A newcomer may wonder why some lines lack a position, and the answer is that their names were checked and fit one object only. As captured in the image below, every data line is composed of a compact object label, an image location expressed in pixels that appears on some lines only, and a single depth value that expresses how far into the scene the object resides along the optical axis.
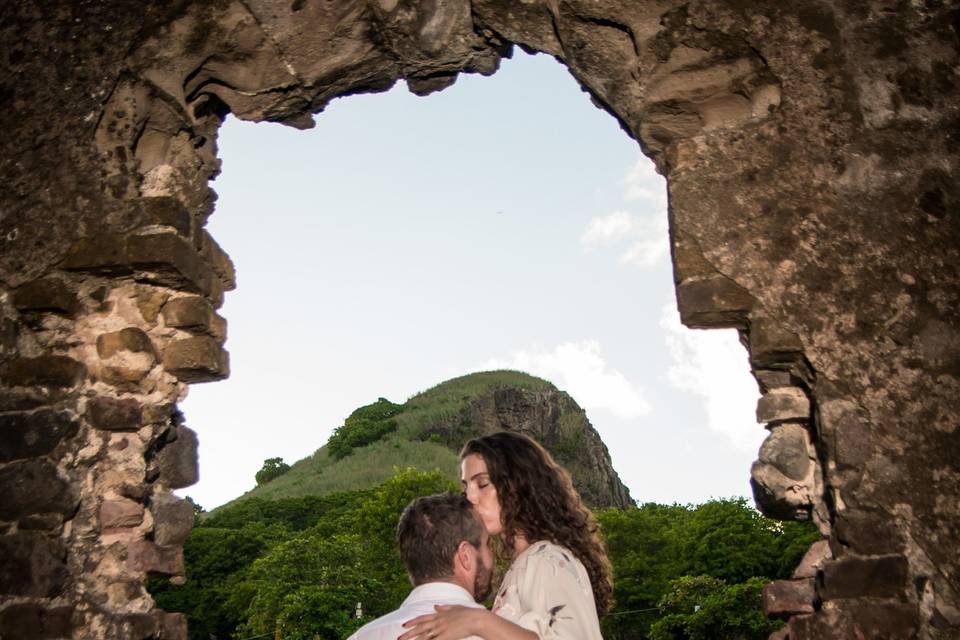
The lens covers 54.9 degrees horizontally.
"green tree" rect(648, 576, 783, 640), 20.80
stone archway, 3.06
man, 2.43
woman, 2.47
